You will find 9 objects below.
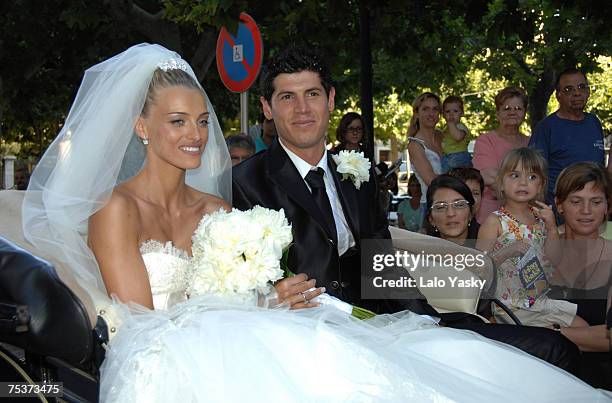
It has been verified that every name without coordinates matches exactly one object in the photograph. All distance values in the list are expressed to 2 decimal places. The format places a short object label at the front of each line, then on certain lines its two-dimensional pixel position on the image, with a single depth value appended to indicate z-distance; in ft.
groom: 12.96
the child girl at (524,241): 14.96
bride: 8.87
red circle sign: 25.25
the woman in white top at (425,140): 24.98
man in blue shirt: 22.75
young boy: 25.61
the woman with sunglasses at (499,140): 22.17
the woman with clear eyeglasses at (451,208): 17.35
